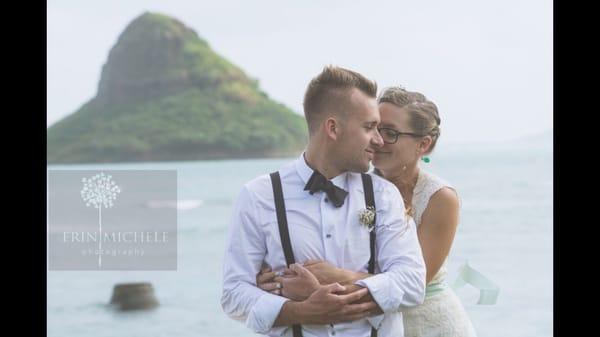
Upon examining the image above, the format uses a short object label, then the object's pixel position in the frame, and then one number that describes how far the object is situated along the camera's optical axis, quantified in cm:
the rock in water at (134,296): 1789
